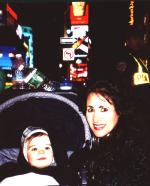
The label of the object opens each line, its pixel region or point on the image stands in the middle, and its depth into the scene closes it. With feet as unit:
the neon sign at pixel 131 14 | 50.84
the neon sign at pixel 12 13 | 68.78
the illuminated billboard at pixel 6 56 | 57.28
